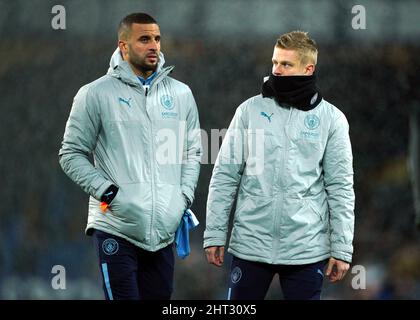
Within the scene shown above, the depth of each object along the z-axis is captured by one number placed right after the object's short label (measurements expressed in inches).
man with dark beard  298.8
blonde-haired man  293.7
